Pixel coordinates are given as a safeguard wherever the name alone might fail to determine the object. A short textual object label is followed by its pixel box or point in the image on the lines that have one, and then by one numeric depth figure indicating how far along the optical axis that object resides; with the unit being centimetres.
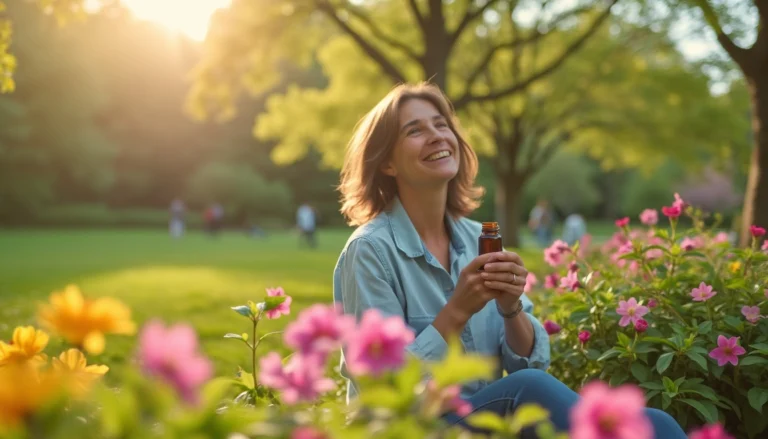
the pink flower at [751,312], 264
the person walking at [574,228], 2159
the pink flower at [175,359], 86
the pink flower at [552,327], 291
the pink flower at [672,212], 323
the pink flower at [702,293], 278
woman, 217
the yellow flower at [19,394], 83
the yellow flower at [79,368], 120
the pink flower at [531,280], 334
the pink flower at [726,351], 251
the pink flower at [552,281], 357
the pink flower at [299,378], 98
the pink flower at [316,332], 98
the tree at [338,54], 1106
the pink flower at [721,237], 407
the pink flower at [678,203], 327
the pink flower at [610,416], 83
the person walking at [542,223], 2400
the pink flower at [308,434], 86
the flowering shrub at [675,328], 255
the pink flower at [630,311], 267
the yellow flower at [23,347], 141
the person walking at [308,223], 2362
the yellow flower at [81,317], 104
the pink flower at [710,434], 94
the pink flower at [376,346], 95
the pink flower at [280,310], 215
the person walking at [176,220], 2941
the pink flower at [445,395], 102
